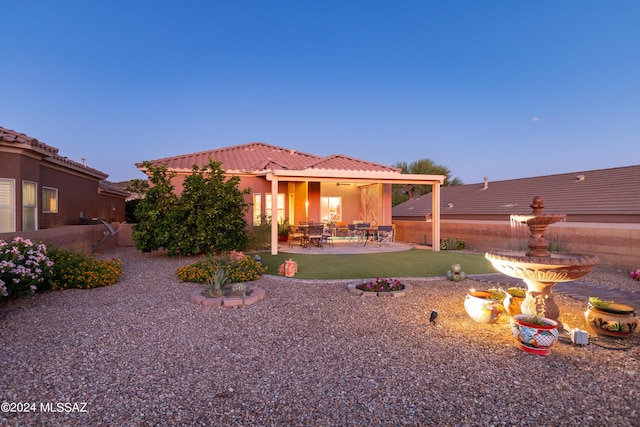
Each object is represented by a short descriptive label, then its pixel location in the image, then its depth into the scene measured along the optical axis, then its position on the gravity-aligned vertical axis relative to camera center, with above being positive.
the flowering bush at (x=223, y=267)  7.91 -1.28
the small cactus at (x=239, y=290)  6.46 -1.40
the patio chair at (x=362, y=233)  14.97 -0.78
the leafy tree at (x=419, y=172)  36.84 +4.84
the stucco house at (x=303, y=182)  13.16 +1.55
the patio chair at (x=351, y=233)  16.88 -0.82
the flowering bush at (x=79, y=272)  7.10 -1.18
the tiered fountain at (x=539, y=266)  4.55 -0.70
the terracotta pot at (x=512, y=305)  5.48 -1.46
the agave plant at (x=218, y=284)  6.38 -1.30
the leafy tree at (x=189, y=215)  11.12 +0.10
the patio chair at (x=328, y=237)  14.74 -0.91
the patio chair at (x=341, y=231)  17.97 -0.74
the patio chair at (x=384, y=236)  14.50 -0.89
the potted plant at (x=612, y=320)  4.52 -1.44
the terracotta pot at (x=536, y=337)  4.02 -1.47
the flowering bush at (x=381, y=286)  6.92 -1.44
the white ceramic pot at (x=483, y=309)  5.06 -1.42
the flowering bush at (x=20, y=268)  5.43 -0.84
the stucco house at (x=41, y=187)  9.38 +1.13
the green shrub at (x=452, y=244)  15.48 -1.30
